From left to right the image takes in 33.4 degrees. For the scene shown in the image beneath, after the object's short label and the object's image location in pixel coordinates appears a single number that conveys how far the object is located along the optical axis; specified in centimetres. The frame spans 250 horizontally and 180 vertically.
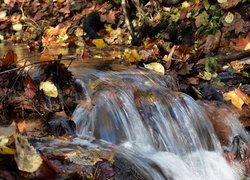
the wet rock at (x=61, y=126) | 311
